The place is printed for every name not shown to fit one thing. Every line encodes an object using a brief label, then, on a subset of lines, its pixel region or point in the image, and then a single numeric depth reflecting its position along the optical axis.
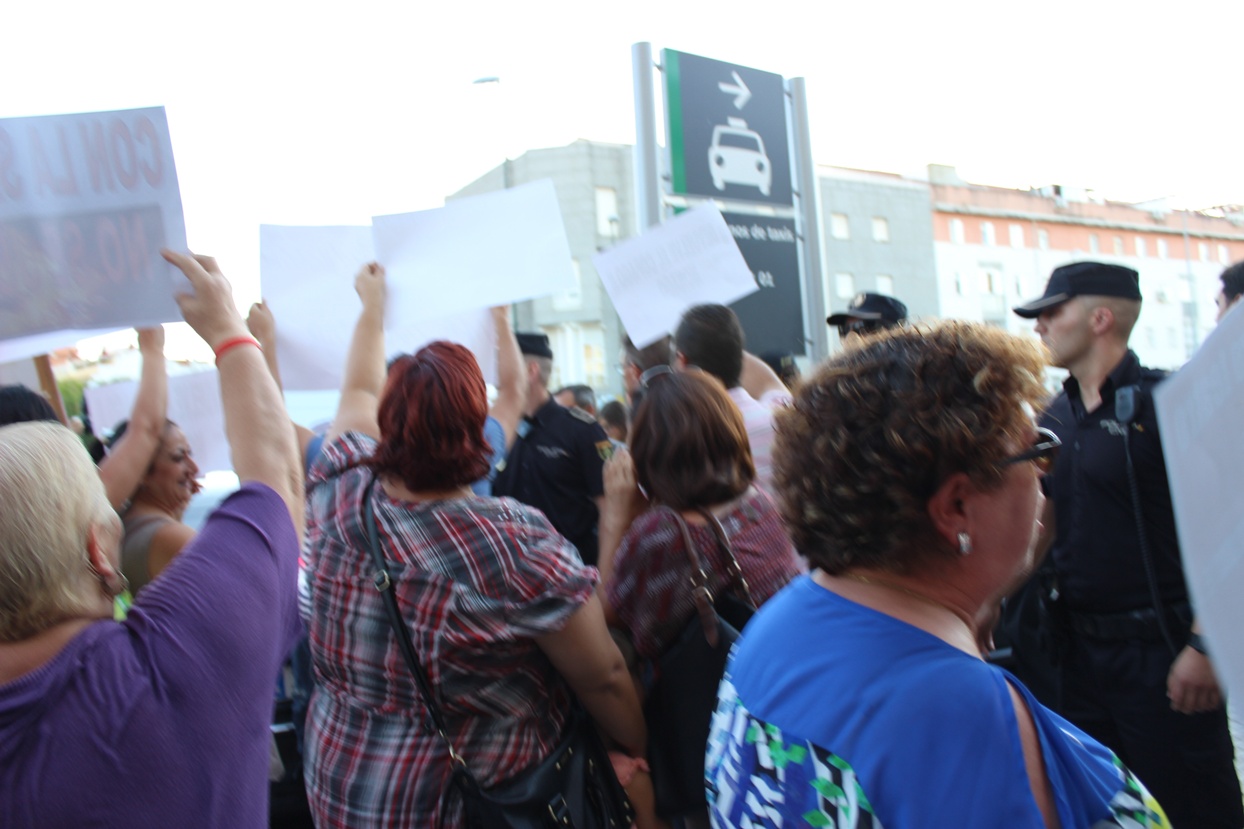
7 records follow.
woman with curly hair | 1.08
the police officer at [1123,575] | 2.76
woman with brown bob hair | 2.32
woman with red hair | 1.97
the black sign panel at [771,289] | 5.63
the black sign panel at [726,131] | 5.23
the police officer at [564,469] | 4.38
